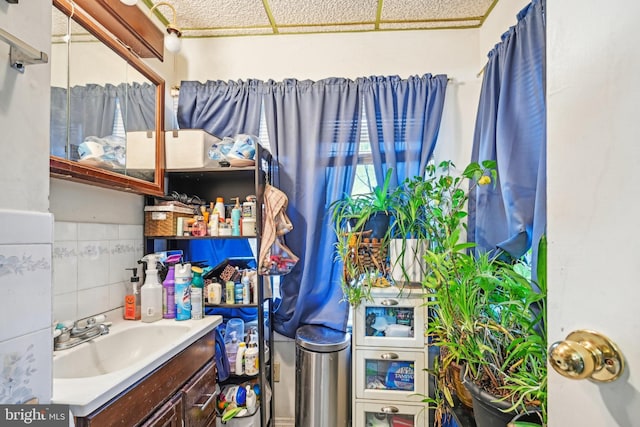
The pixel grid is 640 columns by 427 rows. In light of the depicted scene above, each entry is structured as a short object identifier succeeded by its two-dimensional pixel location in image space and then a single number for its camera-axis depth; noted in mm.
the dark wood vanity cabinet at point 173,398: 836
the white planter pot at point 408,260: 1467
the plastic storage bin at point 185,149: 1602
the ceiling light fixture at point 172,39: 1544
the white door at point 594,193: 372
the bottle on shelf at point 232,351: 1592
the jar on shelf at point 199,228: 1607
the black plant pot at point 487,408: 788
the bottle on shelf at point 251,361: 1575
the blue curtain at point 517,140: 1170
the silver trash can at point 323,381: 1563
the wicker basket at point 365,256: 1549
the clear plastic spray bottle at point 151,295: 1367
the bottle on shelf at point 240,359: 1567
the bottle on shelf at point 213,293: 1596
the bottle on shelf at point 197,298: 1413
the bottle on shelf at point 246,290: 1607
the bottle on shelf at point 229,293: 1608
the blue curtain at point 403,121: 1743
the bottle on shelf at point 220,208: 1636
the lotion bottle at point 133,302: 1388
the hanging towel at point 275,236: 1562
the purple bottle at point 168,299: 1423
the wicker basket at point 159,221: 1572
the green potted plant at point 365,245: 1525
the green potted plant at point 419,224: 1461
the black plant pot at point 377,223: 1600
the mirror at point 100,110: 1061
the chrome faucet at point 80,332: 1035
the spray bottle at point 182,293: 1410
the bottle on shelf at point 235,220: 1610
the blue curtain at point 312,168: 1779
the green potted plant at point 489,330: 756
